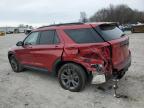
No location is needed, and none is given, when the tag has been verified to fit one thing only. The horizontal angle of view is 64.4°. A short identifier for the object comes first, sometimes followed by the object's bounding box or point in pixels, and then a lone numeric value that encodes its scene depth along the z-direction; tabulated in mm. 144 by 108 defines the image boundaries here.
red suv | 2765
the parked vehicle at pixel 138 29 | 18386
